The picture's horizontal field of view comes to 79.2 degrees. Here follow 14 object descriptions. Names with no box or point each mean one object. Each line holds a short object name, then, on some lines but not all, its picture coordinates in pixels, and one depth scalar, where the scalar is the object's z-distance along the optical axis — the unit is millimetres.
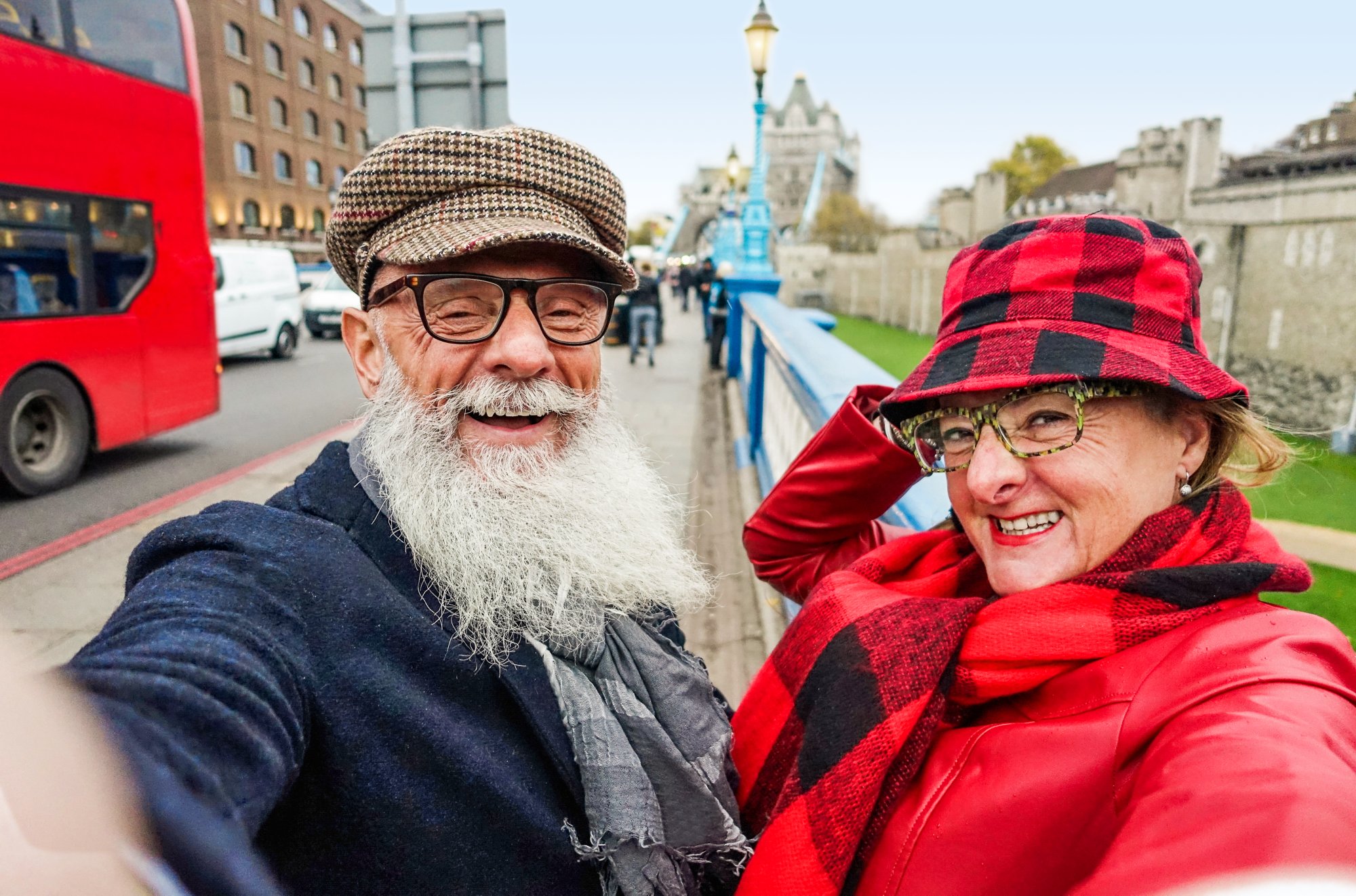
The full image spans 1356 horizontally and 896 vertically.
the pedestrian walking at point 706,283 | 20031
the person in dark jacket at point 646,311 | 14344
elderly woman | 921
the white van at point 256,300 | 13969
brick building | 19781
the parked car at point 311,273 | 24688
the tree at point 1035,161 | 74500
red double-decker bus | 6121
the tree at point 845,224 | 53156
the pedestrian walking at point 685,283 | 31531
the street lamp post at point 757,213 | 11242
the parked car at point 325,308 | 18969
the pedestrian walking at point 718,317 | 14838
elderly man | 915
